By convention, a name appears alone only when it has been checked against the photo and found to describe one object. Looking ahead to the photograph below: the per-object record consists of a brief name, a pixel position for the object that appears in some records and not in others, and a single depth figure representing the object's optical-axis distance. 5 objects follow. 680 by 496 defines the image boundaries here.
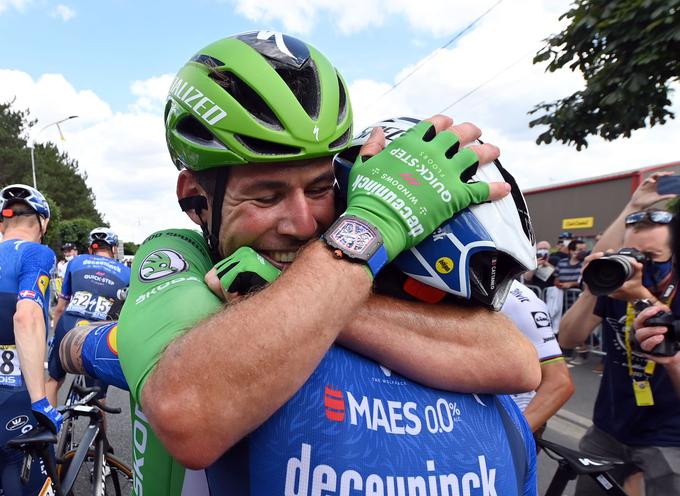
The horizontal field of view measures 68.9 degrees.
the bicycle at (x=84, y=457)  3.04
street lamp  28.20
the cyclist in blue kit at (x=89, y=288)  5.06
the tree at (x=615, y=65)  5.47
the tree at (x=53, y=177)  36.78
